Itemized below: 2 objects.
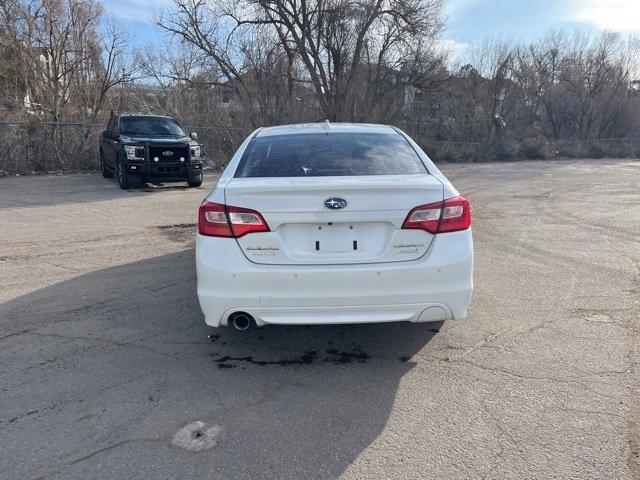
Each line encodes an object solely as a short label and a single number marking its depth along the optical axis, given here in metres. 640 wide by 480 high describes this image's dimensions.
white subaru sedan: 3.31
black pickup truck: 12.55
